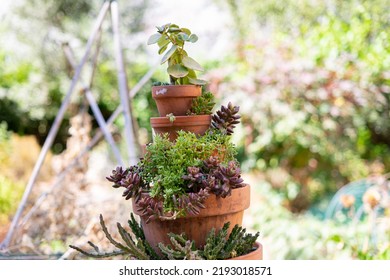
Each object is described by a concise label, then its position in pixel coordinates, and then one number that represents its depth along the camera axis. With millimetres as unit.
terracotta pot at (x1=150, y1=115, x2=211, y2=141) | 1668
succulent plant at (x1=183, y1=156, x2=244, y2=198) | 1495
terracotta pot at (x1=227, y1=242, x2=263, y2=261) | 1573
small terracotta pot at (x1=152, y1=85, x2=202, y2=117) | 1694
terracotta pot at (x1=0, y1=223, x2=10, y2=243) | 4001
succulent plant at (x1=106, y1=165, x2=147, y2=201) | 1532
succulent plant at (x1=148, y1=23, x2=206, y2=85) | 1661
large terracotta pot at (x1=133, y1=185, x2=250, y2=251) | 1542
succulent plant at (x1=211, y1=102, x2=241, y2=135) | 1700
